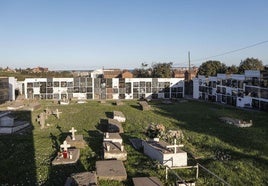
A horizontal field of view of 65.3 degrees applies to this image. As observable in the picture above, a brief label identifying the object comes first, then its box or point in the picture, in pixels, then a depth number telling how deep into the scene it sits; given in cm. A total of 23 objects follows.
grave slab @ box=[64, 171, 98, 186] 734
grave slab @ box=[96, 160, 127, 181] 809
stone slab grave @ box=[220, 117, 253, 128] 1799
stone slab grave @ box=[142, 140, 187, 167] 932
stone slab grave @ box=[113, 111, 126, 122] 1928
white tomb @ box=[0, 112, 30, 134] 1565
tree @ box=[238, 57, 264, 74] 4144
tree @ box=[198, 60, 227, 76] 4395
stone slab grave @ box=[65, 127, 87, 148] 1201
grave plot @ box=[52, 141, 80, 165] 980
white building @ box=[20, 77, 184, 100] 3347
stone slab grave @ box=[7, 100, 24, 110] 2501
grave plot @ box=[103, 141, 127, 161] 1015
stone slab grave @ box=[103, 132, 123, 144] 1179
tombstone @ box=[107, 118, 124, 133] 1539
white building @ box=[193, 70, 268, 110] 2616
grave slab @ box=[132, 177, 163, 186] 746
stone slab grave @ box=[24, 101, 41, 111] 2485
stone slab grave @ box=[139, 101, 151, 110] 2550
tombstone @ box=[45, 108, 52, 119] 2219
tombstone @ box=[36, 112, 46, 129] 1731
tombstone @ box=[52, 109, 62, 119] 2097
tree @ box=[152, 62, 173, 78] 4418
